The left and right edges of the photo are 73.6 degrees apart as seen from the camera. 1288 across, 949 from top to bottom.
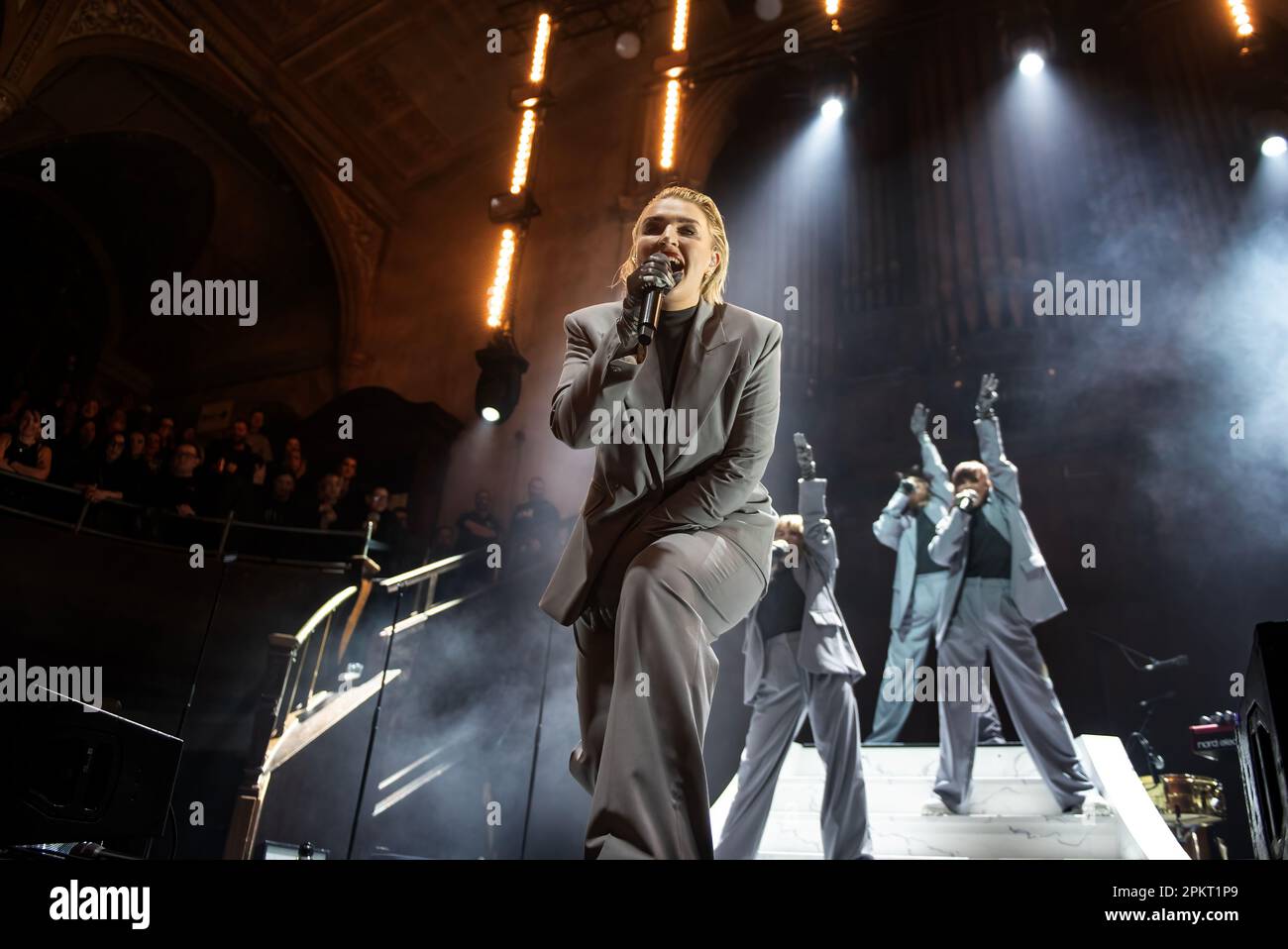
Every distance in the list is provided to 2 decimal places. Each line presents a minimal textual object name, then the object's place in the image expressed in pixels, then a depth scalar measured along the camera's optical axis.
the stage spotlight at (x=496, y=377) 7.68
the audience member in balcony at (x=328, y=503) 8.09
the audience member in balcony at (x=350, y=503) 8.36
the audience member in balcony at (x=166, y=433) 7.99
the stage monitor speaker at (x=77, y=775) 1.85
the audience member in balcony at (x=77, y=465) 7.32
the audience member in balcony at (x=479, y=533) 7.26
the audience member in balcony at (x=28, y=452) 6.92
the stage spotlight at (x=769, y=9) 10.00
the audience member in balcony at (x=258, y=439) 8.66
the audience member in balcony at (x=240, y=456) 8.10
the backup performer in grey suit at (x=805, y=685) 4.12
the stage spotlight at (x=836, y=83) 9.21
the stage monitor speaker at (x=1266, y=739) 1.31
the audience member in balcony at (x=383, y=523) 7.84
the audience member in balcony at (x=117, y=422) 7.71
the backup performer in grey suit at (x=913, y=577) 6.02
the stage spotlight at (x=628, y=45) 9.58
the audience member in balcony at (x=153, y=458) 7.66
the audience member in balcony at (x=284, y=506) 8.05
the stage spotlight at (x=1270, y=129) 7.63
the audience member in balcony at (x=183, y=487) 7.61
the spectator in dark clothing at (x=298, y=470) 8.39
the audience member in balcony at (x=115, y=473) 7.40
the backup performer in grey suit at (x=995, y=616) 4.59
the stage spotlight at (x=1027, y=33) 9.15
